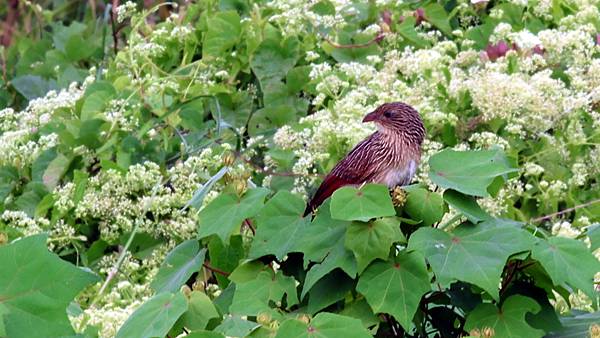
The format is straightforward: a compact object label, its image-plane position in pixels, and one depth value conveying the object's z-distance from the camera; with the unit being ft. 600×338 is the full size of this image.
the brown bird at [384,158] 27.91
